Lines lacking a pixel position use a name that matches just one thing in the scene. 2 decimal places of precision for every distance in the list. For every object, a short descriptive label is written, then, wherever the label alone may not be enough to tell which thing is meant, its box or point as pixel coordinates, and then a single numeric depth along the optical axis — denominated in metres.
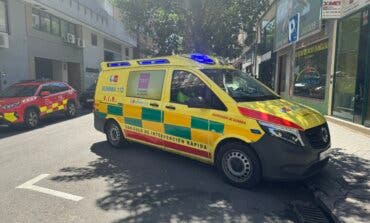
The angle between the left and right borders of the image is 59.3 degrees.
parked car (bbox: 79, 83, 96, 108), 16.69
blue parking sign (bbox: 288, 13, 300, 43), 7.77
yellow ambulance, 4.45
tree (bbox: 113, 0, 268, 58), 11.77
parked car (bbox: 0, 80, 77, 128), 10.20
